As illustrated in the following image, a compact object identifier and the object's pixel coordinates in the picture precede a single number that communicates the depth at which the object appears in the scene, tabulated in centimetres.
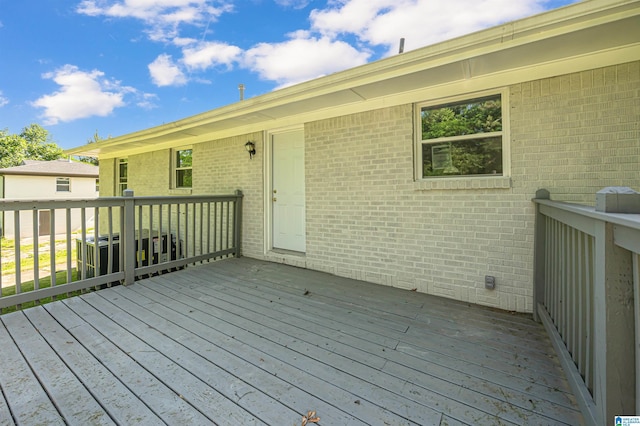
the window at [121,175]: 802
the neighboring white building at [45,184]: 1388
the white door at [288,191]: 454
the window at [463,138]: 291
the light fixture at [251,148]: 488
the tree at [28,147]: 2202
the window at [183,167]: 624
